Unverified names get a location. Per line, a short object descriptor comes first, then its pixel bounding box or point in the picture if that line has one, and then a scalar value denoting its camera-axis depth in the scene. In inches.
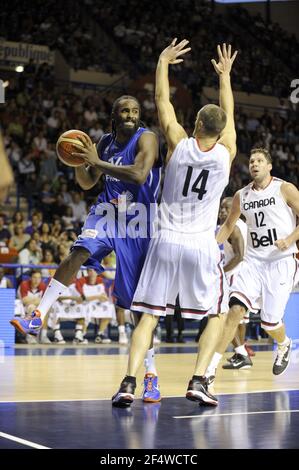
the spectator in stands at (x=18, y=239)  521.3
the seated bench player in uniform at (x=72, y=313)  476.4
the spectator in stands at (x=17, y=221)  528.7
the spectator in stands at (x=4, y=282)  470.3
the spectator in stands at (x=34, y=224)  540.4
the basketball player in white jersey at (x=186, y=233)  217.6
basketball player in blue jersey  230.4
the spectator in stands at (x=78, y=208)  605.8
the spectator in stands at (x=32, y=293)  467.6
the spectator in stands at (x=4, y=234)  517.1
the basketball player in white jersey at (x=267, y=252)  299.9
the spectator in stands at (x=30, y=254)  503.8
